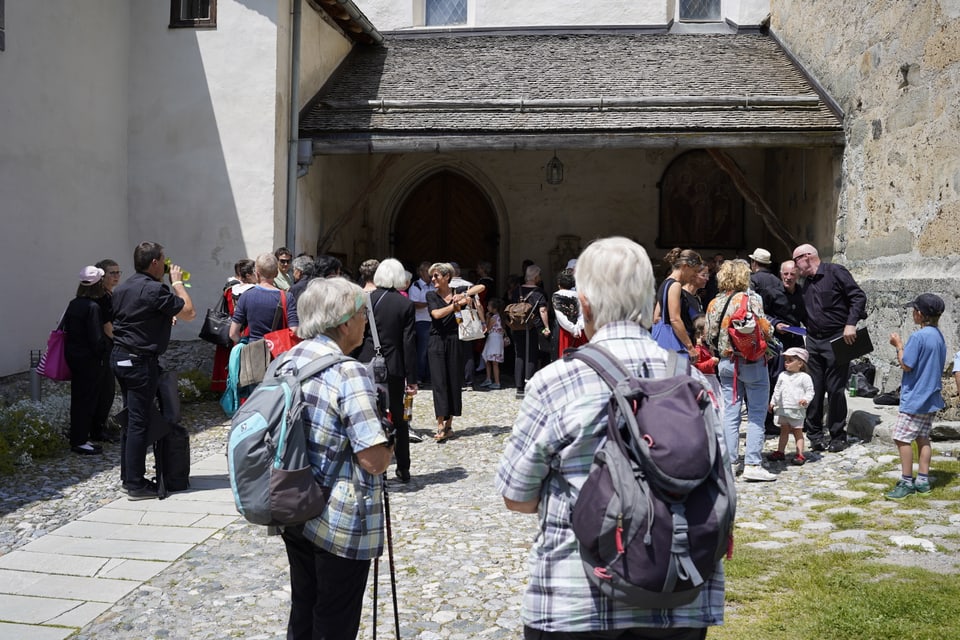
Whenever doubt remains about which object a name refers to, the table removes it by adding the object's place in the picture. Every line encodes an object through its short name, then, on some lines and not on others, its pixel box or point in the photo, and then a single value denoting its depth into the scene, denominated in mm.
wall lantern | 14088
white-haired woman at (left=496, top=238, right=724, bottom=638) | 2131
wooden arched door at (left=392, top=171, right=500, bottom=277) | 16531
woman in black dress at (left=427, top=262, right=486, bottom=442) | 8070
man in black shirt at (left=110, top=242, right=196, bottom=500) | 5875
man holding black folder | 7656
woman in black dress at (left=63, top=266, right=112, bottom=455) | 7422
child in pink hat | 7105
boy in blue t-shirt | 5863
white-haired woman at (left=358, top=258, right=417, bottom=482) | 6520
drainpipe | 12086
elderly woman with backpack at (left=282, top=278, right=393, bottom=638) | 2809
